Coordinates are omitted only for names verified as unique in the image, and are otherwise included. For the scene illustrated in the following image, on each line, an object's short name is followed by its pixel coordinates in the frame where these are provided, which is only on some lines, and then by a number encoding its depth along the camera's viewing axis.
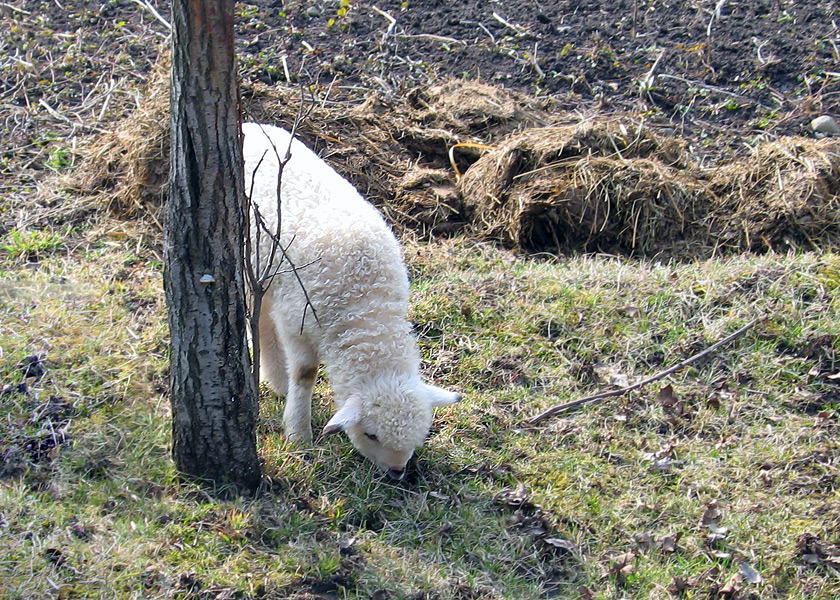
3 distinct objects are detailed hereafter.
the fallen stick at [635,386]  5.47
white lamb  4.66
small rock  8.46
